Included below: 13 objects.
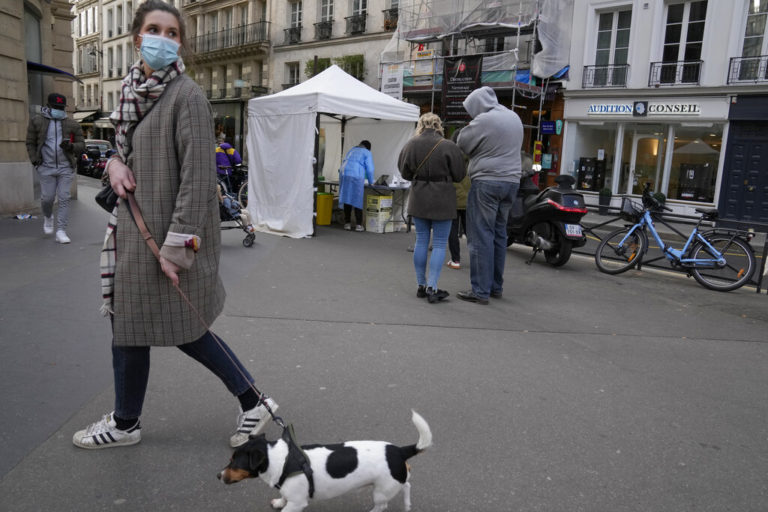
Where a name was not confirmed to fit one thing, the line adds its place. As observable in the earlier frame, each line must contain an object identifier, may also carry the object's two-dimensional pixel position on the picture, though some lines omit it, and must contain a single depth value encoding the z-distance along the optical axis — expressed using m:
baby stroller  8.63
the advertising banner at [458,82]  20.86
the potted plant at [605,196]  19.17
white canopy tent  9.99
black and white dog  2.18
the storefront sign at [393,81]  22.88
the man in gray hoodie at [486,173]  5.74
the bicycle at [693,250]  6.96
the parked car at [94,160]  24.92
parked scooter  7.86
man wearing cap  8.12
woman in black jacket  5.71
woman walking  2.43
